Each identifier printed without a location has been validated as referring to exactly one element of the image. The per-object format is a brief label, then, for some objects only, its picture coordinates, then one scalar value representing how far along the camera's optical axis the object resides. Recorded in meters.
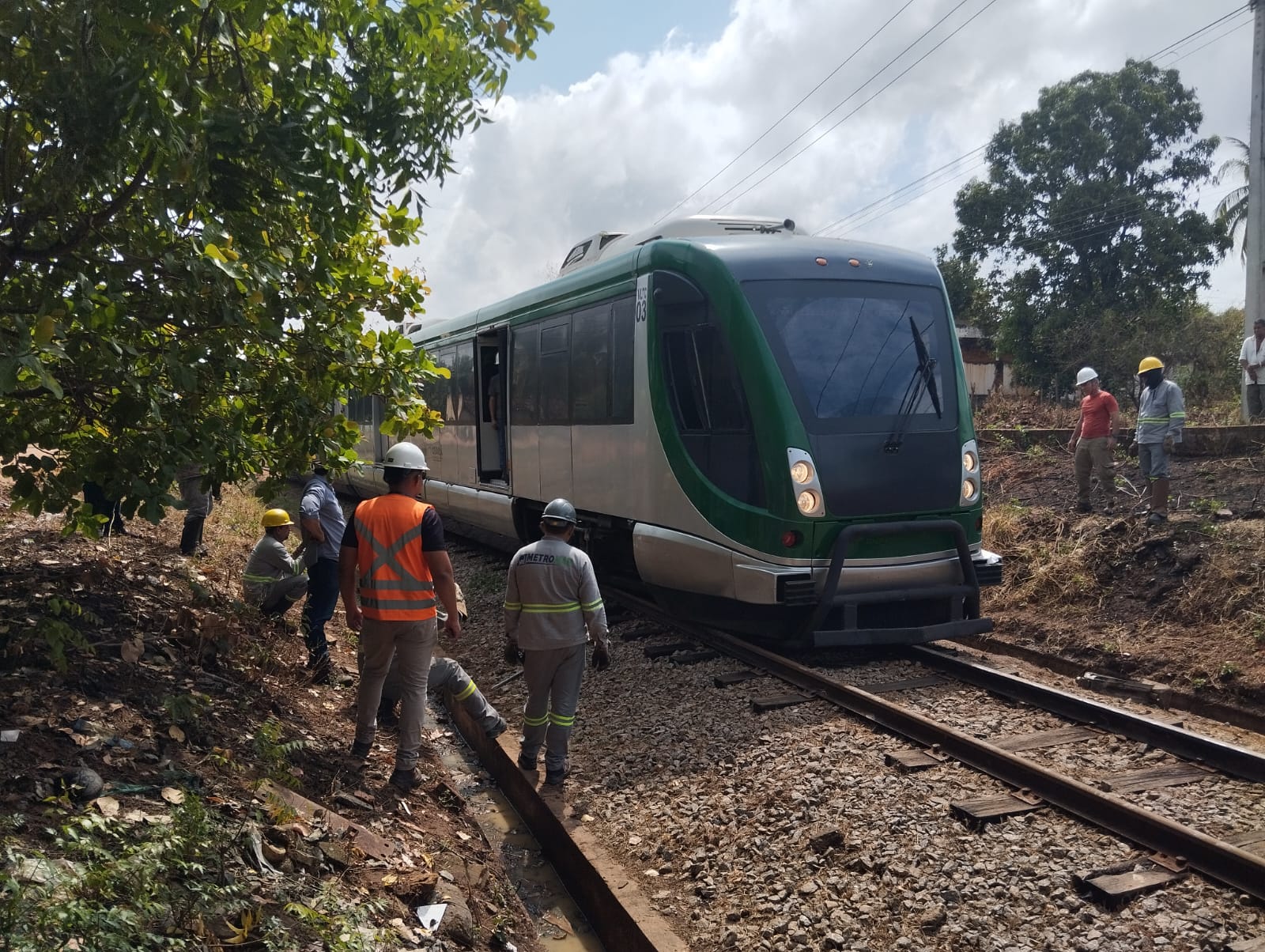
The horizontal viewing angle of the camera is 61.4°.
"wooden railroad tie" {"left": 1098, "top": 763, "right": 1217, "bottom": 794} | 5.19
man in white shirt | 13.67
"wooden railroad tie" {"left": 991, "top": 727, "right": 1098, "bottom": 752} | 5.87
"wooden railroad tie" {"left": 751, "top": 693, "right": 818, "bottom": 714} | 6.67
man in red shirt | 11.48
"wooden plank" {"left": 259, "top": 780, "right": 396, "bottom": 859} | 4.60
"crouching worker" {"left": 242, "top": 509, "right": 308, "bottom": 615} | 8.15
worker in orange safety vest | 5.62
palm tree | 26.27
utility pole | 15.21
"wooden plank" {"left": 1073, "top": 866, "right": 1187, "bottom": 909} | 4.03
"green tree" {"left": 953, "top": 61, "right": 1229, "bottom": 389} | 27.75
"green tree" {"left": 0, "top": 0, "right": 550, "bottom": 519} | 4.16
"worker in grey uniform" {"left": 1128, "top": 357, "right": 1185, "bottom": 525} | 10.45
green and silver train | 7.44
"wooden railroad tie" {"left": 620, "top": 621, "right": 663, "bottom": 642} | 8.85
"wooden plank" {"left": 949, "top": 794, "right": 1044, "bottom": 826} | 4.79
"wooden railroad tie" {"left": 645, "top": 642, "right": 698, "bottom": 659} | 8.17
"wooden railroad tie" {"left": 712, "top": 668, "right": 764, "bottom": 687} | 7.25
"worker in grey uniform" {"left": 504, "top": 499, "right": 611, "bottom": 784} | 5.84
